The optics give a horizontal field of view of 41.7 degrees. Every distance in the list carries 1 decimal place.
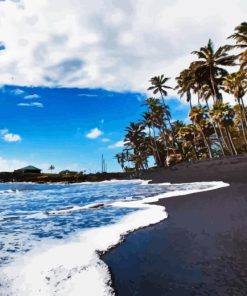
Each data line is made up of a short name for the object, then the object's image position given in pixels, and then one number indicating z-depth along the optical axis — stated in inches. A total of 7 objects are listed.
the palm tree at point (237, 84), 1482.5
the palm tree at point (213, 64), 1628.8
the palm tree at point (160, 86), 2412.6
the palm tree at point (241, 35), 1251.2
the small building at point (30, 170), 3333.7
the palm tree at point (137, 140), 2952.8
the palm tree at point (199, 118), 1923.0
